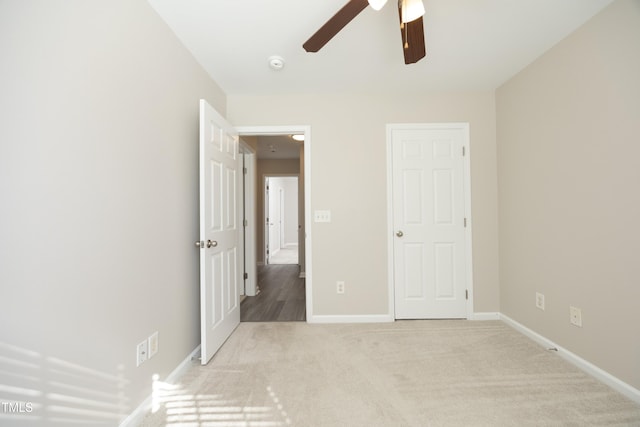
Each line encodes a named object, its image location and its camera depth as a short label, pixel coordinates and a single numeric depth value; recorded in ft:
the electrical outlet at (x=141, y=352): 5.06
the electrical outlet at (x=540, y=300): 7.72
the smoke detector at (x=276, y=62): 7.43
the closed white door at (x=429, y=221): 9.65
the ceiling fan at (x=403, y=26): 4.28
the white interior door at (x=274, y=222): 28.63
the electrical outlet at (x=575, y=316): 6.57
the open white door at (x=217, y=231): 6.73
